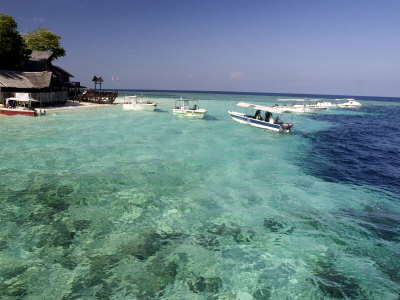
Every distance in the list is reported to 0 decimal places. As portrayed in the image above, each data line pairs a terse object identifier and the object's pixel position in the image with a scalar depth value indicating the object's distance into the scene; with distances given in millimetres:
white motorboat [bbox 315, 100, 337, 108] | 80062
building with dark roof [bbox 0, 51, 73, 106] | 36500
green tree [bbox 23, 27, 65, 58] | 55000
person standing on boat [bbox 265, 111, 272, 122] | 32181
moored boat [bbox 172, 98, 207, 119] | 39791
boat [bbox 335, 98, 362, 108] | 83088
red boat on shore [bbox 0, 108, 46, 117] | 32688
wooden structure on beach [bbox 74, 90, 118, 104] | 56125
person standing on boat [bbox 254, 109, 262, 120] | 33194
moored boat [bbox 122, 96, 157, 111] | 48438
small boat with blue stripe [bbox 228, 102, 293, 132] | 31147
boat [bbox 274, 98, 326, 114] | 60219
